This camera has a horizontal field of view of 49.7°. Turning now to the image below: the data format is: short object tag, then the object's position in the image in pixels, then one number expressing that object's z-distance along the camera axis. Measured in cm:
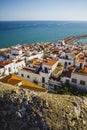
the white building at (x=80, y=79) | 1503
